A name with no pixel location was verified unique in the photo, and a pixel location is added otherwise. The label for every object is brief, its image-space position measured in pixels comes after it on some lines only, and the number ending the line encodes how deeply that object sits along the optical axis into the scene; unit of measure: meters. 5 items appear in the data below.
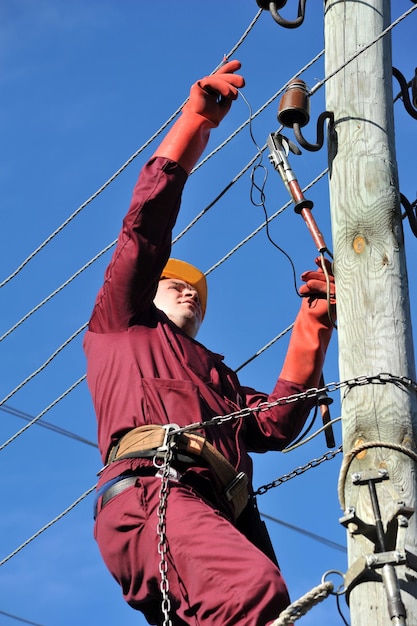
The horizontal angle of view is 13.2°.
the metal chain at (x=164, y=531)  5.93
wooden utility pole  5.23
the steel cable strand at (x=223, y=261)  8.79
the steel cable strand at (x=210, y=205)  8.33
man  5.98
